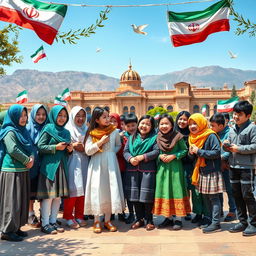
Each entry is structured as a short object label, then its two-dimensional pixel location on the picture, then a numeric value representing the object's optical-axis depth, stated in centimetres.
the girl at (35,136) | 377
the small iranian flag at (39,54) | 900
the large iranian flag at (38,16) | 333
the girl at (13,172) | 327
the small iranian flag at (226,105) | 1016
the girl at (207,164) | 350
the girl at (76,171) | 377
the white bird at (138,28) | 441
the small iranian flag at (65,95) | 1413
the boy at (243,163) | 331
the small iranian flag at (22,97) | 1056
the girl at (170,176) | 357
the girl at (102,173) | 358
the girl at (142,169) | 362
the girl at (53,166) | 358
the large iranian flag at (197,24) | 384
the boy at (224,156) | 392
